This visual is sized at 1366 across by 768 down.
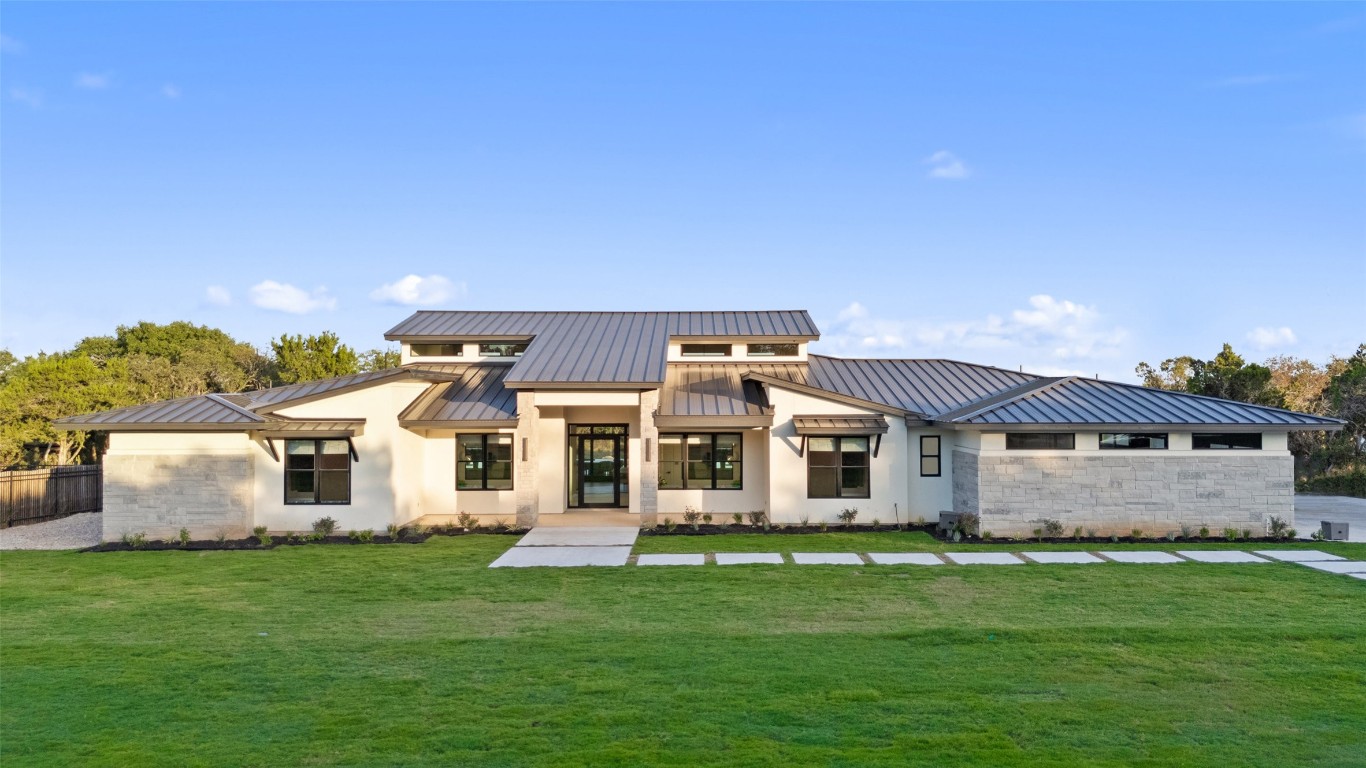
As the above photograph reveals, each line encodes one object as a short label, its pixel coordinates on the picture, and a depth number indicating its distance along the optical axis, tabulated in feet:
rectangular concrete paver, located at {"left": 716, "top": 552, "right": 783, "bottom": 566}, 47.98
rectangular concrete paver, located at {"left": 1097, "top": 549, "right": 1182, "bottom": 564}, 48.31
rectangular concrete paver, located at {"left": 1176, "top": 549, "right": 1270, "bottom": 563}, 48.16
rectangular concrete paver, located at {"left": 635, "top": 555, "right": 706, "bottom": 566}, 47.93
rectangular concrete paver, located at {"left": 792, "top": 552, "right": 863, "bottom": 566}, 47.93
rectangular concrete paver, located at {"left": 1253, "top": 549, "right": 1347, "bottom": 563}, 48.42
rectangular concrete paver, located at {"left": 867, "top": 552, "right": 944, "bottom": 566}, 47.85
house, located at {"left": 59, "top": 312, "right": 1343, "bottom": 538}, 56.65
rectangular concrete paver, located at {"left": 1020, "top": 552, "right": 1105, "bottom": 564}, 48.14
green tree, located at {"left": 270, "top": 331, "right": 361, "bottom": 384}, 111.34
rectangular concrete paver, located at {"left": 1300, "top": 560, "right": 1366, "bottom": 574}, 44.96
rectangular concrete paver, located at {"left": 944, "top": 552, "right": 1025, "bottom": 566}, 47.88
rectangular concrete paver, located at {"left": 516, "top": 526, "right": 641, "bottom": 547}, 54.44
